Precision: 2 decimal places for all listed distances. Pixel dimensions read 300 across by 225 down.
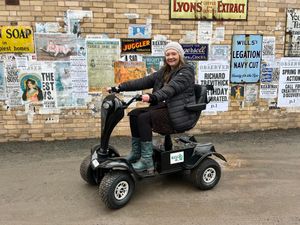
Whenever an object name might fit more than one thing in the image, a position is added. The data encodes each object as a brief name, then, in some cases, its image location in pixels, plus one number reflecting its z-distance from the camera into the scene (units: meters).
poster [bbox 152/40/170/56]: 4.34
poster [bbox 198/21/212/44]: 4.43
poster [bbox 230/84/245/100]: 4.70
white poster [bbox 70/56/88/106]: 4.23
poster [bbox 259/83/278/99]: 4.77
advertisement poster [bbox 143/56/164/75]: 4.38
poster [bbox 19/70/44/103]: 4.17
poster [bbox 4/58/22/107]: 4.11
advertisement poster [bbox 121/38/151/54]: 4.26
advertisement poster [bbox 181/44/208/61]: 4.44
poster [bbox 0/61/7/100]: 4.11
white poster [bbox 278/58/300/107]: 4.79
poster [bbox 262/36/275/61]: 4.64
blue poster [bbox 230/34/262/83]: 4.58
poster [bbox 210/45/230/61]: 4.53
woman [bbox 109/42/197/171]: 2.69
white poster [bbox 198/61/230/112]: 4.58
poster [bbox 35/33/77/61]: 4.10
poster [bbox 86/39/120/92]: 4.22
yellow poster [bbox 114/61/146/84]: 4.33
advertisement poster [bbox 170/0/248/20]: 4.31
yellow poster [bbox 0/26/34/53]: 4.01
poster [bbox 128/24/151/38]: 4.24
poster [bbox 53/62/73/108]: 4.22
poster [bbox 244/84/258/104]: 4.73
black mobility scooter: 2.55
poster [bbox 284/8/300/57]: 4.65
